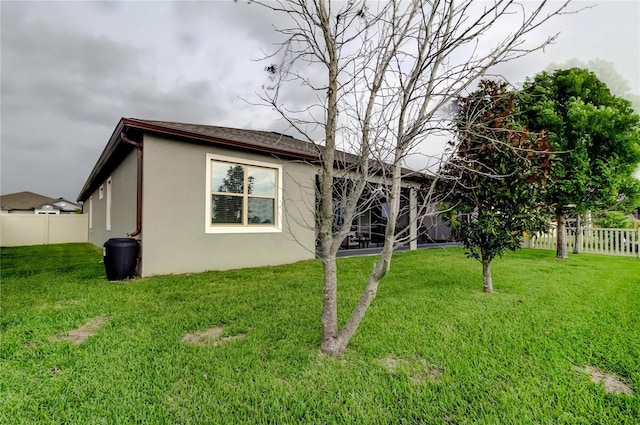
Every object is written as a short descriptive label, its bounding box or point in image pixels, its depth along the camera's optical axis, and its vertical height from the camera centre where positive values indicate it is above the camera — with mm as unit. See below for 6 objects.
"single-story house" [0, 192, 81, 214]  31047 +1081
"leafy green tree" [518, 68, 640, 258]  9562 +2579
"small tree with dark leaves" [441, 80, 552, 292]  4844 +424
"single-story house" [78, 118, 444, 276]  6430 +455
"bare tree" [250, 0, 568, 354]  2554 +1435
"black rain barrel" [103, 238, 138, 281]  5973 -919
